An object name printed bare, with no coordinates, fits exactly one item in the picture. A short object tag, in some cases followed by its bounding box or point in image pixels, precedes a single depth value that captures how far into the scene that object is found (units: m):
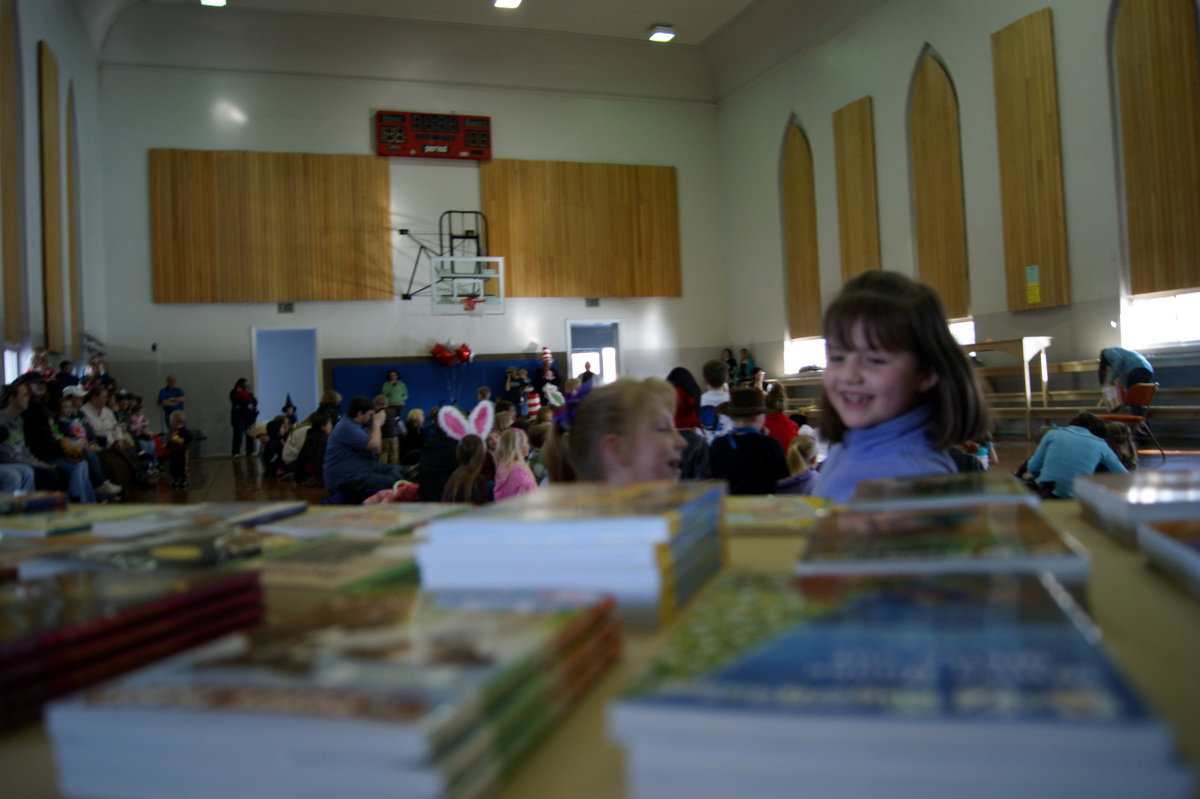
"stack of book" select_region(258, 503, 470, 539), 1.33
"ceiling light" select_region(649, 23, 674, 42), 13.99
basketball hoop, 13.63
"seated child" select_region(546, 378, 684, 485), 2.03
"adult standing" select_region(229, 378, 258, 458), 12.72
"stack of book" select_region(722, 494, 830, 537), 1.30
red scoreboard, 13.74
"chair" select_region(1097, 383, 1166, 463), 7.84
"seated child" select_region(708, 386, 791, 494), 4.00
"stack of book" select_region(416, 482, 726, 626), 0.76
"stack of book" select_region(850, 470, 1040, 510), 1.05
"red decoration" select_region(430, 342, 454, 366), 13.77
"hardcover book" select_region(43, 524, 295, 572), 0.99
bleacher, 8.32
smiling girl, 1.78
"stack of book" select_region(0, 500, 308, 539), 1.37
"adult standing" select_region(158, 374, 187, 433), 12.14
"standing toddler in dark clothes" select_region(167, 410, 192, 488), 9.81
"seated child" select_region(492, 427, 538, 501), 4.54
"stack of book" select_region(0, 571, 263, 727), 0.61
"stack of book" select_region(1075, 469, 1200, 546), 1.00
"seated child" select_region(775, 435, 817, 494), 4.31
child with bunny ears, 4.43
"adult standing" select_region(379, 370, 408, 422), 13.34
